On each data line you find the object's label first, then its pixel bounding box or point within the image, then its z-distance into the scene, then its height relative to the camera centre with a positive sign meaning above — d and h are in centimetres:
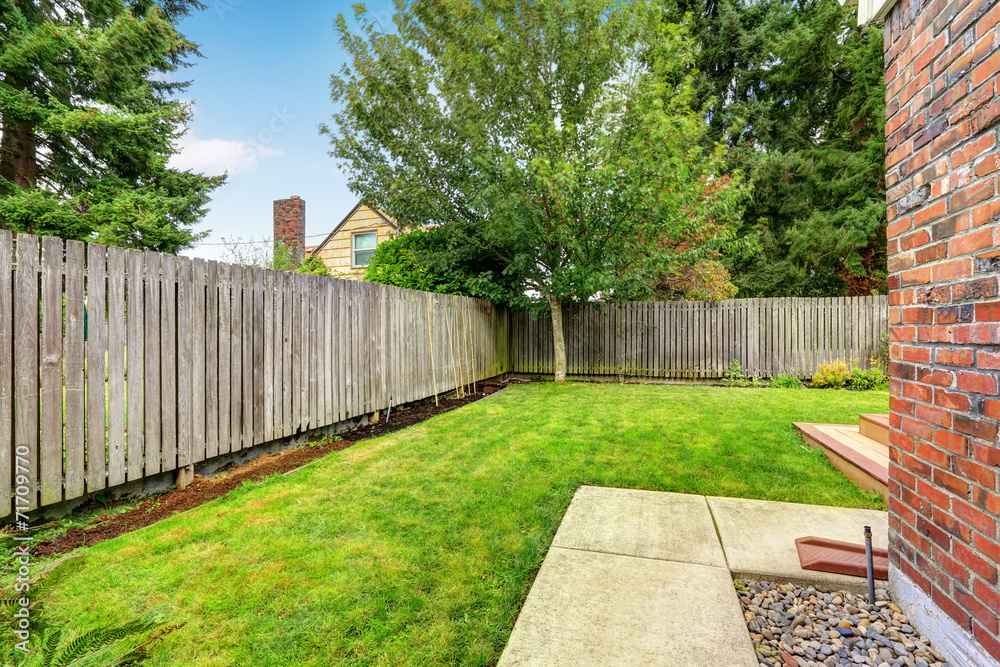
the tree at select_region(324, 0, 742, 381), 712 +352
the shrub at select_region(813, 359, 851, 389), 772 -77
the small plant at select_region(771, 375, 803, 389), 801 -92
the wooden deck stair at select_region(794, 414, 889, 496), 286 -89
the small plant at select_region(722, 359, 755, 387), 853 -85
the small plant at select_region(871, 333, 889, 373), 796 -45
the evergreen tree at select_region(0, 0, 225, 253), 684 +350
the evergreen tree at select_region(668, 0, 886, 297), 1064 +566
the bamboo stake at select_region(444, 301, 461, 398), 698 -19
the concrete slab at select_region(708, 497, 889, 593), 192 -105
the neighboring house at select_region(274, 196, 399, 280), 1414 +311
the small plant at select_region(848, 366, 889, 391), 754 -83
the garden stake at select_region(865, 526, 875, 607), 178 -97
